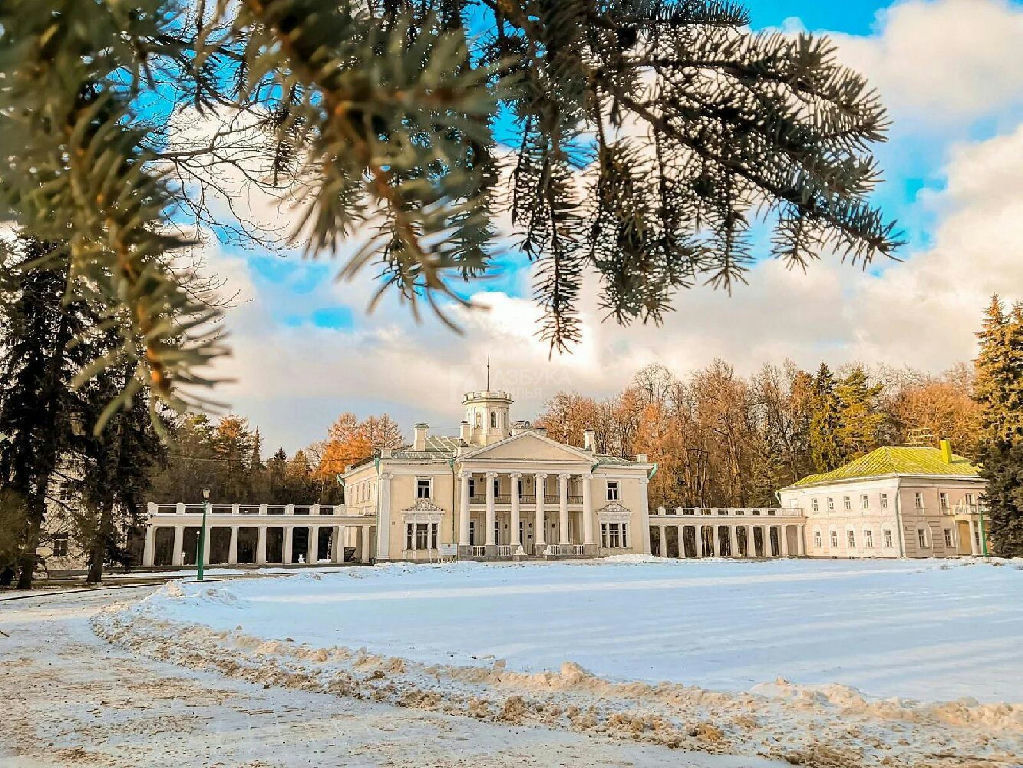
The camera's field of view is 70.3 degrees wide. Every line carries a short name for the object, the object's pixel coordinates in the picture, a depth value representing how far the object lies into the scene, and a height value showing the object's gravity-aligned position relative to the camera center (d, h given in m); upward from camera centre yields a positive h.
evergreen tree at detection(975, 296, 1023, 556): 41.06 +5.16
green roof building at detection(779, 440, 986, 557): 57.56 +0.61
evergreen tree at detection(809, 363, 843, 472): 64.06 +7.80
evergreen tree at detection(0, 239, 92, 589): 25.67 +3.21
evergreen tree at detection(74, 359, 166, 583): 27.34 +1.24
